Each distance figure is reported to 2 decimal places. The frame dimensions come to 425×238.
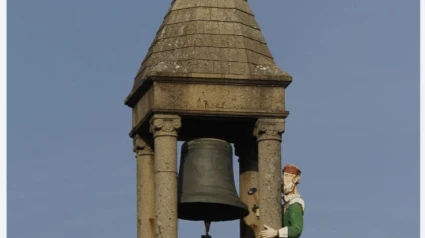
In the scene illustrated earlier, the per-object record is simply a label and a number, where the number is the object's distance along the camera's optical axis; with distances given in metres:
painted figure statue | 46.72
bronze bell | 48.16
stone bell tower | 47.38
